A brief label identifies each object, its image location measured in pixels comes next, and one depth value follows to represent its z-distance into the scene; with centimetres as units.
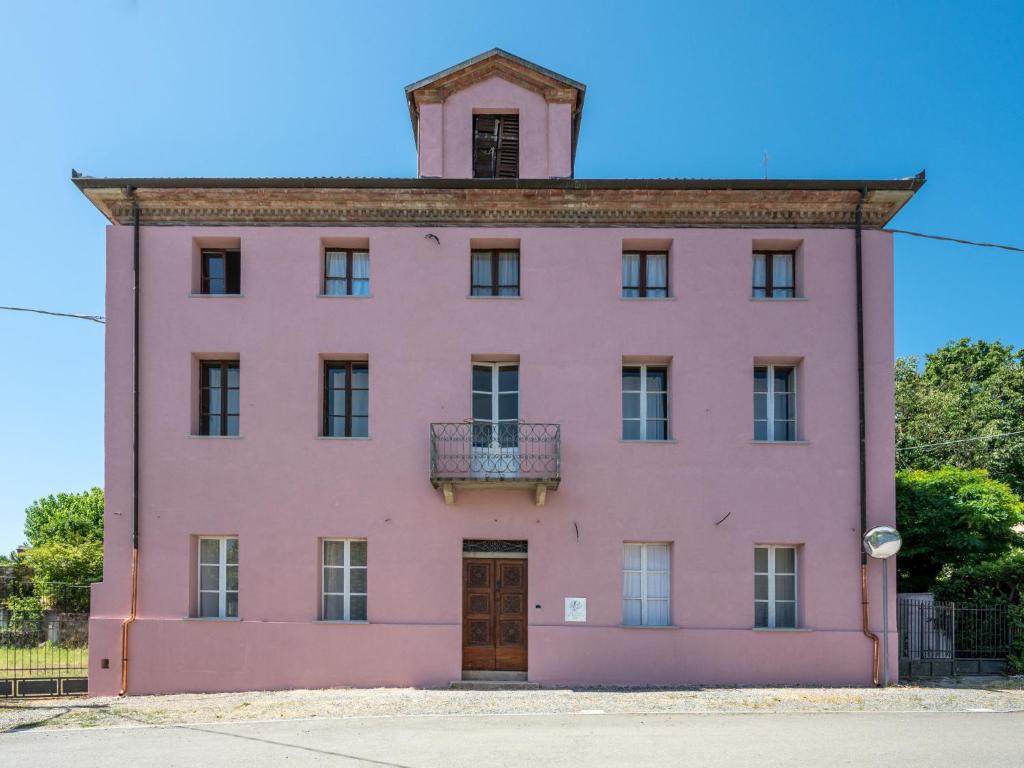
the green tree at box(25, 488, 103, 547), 3306
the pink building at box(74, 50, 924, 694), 1483
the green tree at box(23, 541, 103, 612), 2328
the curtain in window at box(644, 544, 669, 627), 1507
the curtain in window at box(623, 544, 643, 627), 1506
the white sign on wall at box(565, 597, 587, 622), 1486
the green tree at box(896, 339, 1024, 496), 3219
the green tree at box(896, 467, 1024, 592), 1750
